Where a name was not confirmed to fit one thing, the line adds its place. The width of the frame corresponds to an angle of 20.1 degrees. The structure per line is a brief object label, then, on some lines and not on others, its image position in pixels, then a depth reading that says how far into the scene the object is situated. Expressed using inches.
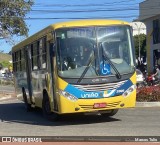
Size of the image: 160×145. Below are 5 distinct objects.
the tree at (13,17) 1077.0
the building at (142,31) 3578.7
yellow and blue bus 509.4
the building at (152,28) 1635.1
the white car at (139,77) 1169.7
